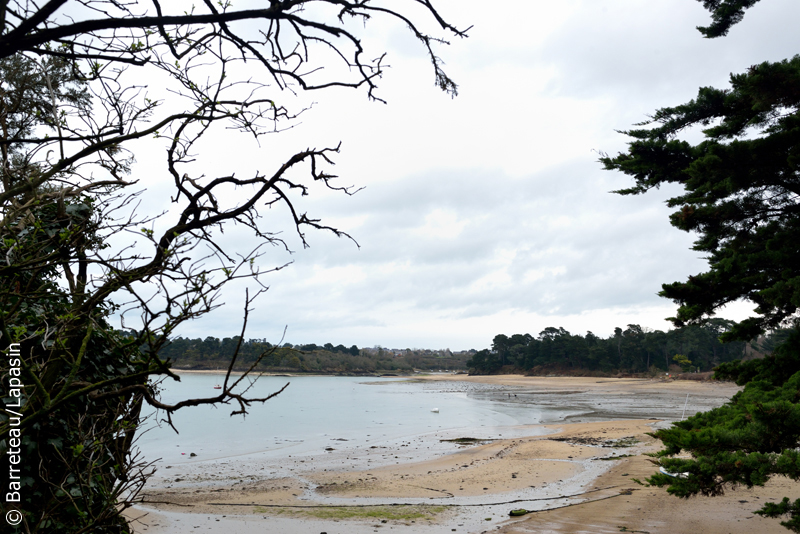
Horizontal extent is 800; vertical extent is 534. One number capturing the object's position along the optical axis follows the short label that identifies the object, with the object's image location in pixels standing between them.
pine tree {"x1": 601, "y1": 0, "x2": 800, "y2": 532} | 6.42
